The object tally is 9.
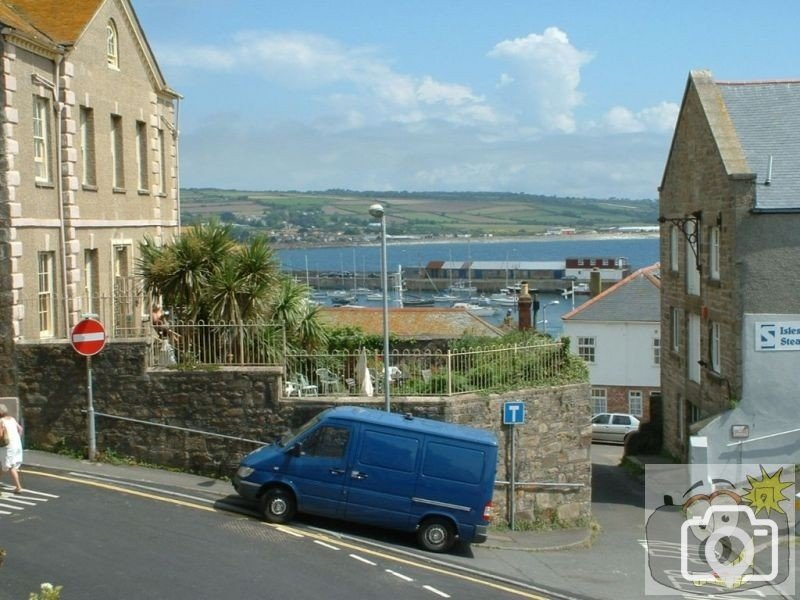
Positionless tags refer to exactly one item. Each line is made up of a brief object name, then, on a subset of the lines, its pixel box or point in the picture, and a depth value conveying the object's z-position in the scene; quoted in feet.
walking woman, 55.36
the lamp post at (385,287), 58.59
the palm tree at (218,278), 69.51
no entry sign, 62.90
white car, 155.12
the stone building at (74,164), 67.36
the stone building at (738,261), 85.61
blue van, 55.88
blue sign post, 68.18
